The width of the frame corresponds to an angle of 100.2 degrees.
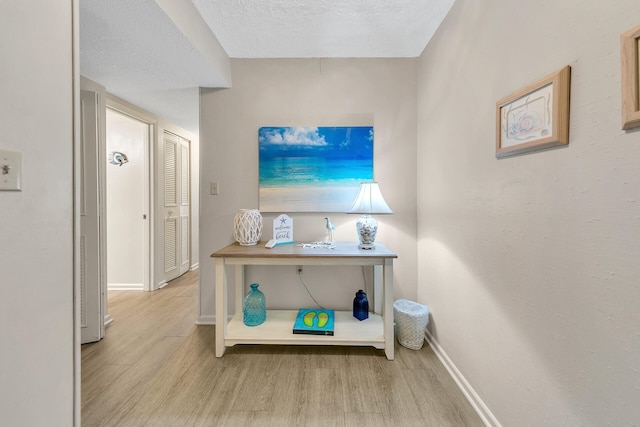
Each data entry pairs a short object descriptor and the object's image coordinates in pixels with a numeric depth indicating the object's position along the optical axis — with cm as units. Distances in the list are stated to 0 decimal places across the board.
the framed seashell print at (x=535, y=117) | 89
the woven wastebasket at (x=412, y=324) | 192
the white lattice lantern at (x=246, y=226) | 204
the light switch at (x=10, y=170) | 77
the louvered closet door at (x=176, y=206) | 344
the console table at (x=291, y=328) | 180
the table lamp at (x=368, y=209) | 194
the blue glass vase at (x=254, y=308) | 200
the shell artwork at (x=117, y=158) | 311
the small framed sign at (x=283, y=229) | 214
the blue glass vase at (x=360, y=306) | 207
